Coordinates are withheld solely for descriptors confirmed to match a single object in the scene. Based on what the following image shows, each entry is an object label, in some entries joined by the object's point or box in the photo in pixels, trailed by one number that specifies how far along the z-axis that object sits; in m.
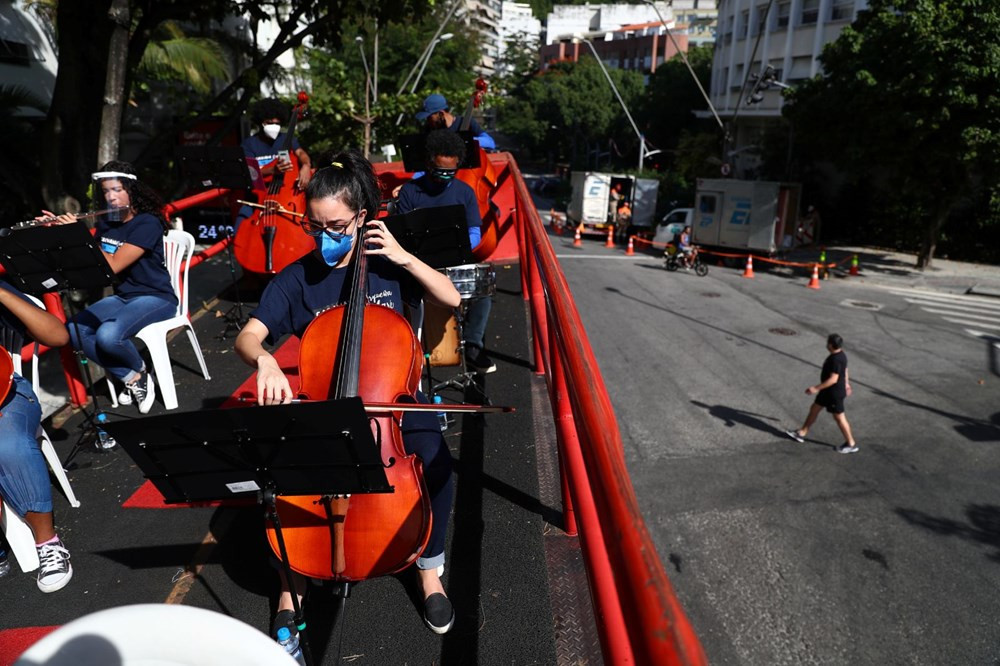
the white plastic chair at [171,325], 4.86
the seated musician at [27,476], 3.09
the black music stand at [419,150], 6.58
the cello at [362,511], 2.45
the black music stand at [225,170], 6.50
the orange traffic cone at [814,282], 20.64
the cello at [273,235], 6.46
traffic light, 22.14
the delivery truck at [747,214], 22.78
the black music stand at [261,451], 1.99
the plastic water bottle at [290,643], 2.58
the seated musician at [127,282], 4.57
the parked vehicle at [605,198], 29.69
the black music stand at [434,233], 3.71
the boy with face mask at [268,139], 7.18
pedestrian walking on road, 9.74
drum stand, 4.82
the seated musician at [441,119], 6.94
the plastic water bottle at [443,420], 4.11
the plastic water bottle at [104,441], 4.32
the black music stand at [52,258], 3.83
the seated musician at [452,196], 4.86
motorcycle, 22.34
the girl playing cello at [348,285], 2.76
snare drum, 4.71
